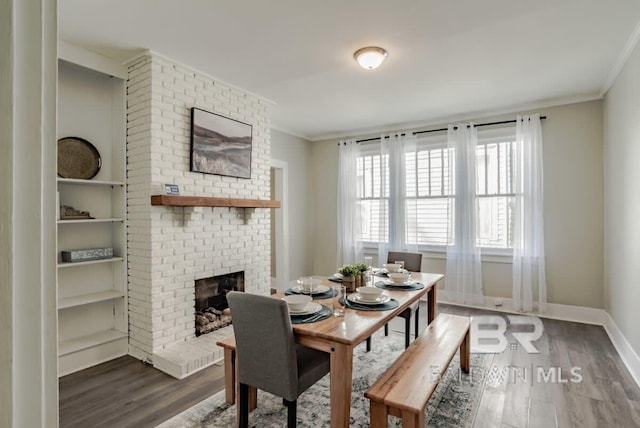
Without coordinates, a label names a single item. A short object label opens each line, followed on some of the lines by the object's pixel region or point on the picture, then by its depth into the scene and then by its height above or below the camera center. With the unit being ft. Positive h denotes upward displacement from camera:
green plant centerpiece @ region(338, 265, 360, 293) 8.57 -1.56
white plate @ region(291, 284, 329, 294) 8.38 -1.86
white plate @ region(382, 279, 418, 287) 9.06 -1.84
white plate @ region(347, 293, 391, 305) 7.54 -1.91
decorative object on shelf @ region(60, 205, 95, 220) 9.45 +0.04
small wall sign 10.03 +0.75
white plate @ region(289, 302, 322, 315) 6.89 -1.94
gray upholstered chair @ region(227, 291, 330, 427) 5.86 -2.44
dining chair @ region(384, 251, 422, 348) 11.26 -1.67
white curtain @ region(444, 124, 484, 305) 15.28 -0.39
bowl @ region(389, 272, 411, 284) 9.11 -1.69
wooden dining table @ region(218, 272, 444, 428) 5.93 -2.17
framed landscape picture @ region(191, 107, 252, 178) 11.14 +2.40
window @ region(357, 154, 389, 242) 17.63 +0.84
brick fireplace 9.93 -0.27
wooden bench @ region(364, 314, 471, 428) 5.55 -2.97
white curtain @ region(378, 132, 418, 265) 17.07 +1.11
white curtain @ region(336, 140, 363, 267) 18.57 +0.37
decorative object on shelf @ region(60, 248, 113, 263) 9.53 -1.12
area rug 7.19 -4.29
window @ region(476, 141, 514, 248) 14.80 +0.88
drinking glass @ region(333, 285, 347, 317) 6.96 -1.95
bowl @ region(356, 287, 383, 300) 7.52 -1.71
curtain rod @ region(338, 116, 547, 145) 14.72 +3.91
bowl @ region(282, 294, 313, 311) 6.96 -1.77
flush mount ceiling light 9.50 +4.37
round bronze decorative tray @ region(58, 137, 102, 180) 9.62 +1.63
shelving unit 9.81 -0.41
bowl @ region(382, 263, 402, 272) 10.43 -1.61
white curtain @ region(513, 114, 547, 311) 13.94 -0.29
